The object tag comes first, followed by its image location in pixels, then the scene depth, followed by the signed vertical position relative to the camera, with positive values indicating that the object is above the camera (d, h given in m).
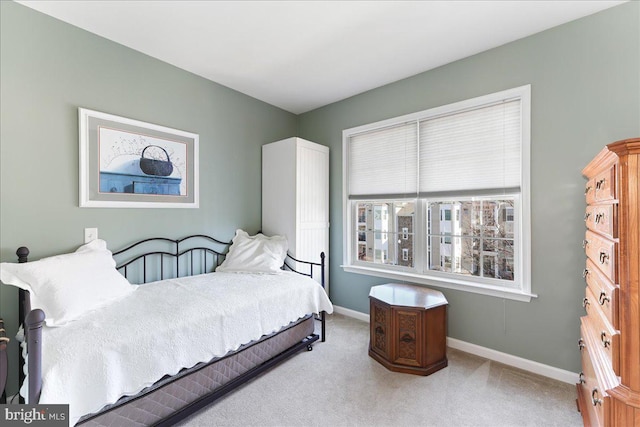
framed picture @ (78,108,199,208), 2.13 +0.43
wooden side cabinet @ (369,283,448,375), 2.16 -0.95
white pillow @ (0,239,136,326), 1.55 -0.41
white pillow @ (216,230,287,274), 2.75 -0.41
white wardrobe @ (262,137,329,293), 3.11 +0.21
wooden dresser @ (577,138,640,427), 1.06 -0.33
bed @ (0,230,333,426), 1.27 -0.66
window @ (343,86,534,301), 2.29 +0.16
